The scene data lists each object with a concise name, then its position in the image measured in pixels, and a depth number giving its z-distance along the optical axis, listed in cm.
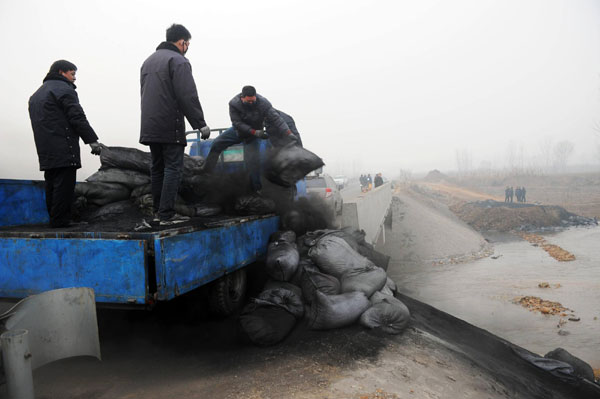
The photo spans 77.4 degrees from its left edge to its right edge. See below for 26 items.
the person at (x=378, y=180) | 2206
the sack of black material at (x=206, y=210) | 378
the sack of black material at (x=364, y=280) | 347
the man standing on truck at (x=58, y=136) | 306
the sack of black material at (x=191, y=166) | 422
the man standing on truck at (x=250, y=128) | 427
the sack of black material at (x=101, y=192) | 360
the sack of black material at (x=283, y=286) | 345
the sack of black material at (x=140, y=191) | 379
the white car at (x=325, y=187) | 1061
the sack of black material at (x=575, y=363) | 390
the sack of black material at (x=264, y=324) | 288
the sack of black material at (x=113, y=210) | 351
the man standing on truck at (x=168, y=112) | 295
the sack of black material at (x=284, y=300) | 313
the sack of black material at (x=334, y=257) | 361
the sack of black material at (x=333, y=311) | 307
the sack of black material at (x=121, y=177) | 380
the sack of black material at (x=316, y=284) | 334
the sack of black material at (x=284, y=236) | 393
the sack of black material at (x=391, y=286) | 404
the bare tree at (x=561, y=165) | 8706
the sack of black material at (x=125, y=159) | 391
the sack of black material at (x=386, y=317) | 314
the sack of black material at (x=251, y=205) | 400
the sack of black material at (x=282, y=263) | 348
